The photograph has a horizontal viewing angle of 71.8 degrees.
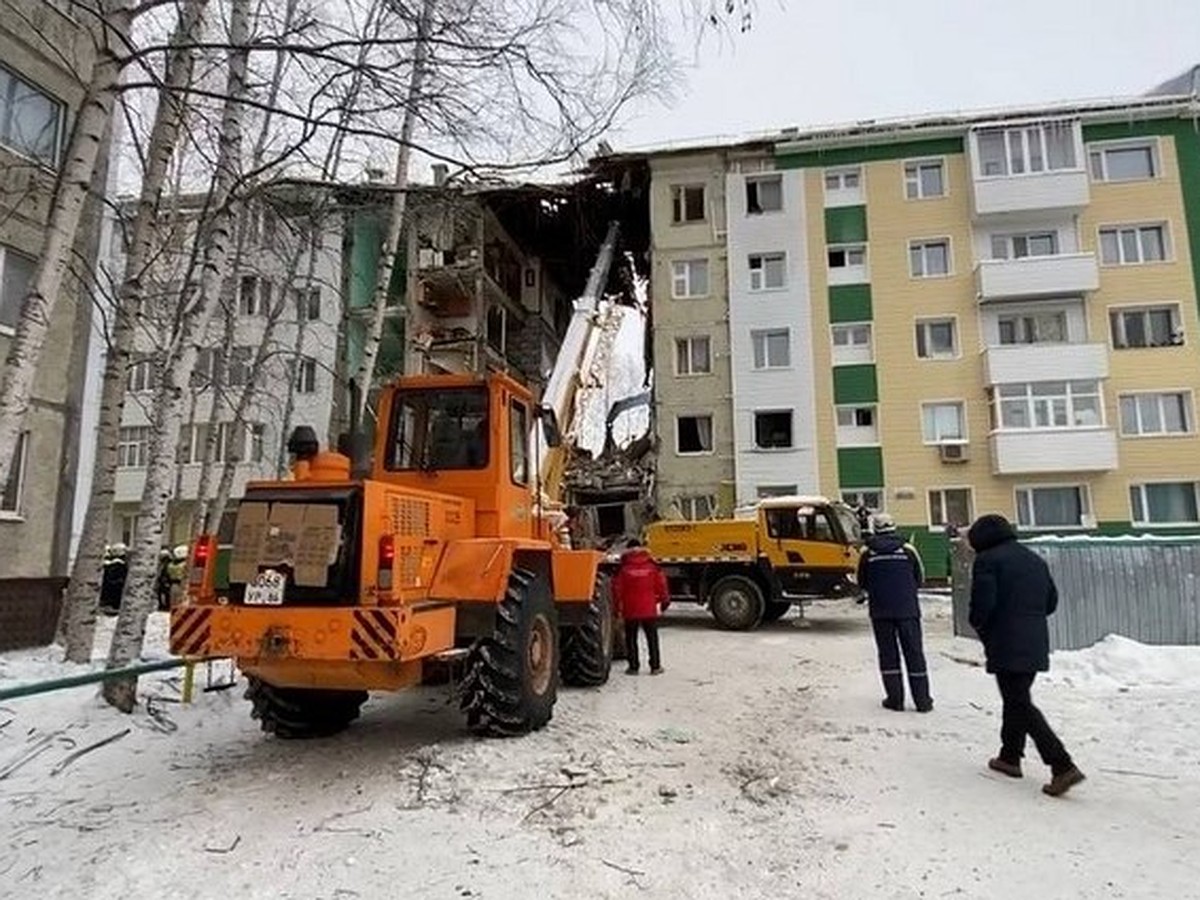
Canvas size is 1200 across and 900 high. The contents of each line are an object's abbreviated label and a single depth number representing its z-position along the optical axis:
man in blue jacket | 7.67
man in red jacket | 10.09
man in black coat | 5.35
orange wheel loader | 5.42
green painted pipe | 4.72
